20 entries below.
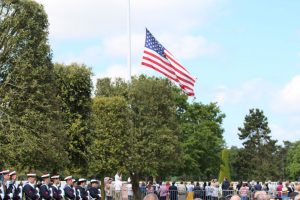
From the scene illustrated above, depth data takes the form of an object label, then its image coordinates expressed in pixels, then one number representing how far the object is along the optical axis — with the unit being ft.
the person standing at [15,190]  74.38
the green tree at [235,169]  403.40
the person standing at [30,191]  75.64
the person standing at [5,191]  73.00
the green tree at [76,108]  137.28
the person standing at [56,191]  80.95
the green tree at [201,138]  249.96
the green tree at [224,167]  308.19
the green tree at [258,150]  379.96
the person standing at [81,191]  88.26
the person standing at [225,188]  138.53
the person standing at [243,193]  121.41
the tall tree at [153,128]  160.15
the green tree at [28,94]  112.06
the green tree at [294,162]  446.19
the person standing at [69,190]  84.84
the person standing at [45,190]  78.84
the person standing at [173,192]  139.74
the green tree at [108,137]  146.20
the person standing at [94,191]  92.79
